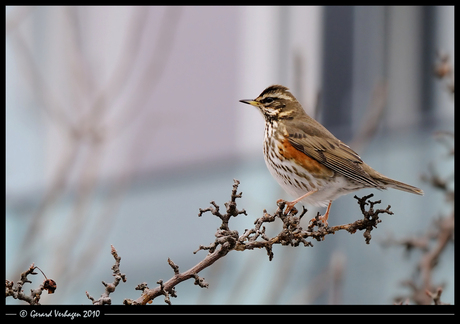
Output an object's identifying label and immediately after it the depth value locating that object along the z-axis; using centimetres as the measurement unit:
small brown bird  931
